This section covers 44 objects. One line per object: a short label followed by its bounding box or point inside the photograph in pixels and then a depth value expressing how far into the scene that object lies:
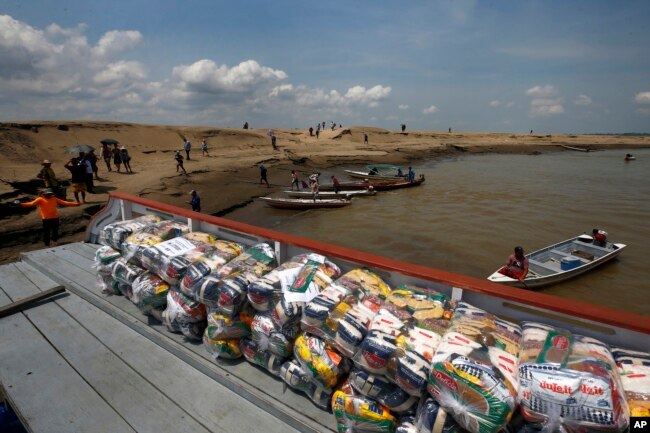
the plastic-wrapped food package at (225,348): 3.54
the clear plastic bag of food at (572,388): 1.89
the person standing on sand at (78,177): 14.95
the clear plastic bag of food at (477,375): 2.05
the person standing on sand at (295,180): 24.86
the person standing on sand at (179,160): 23.03
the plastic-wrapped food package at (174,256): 3.91
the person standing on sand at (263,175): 25.72
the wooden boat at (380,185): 26.81
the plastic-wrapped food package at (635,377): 1.90
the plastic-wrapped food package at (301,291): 3.07
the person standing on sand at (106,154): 23.28
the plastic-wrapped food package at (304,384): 2.95
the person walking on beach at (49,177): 13.53
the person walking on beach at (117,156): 23.12
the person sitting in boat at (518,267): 10.41
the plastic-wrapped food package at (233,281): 3.38
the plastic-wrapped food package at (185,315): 3.83
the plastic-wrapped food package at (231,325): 3.49
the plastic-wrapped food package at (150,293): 4.14
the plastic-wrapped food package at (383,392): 2.49
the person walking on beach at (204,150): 32.84
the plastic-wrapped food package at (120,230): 4.93
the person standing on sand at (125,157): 23.48
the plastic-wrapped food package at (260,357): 3.29
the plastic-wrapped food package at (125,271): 4.53
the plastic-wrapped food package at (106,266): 4.95
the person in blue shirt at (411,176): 29.37
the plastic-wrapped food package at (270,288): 3.25
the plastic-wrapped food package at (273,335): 3.15
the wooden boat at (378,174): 30.23
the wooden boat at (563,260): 11.13
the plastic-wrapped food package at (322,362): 2.84
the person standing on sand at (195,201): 15.80
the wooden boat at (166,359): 2.70
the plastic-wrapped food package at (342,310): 2.69
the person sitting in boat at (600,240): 13.80
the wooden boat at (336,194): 23.48
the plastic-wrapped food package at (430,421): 2.23
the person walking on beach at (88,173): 17.80
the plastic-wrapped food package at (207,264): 3.72
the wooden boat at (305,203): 21.52
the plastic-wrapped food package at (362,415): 2.54
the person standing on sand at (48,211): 8.56
